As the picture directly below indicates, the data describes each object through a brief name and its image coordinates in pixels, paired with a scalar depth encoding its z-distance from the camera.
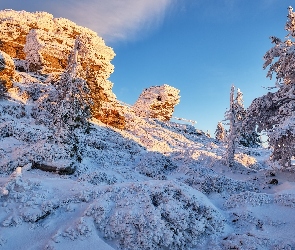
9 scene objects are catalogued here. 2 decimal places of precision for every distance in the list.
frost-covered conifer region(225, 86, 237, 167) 24.92
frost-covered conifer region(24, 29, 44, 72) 41.97
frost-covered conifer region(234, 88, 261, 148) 18.64
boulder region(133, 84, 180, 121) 57.75
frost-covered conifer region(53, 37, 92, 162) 15.65
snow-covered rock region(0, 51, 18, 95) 26.33
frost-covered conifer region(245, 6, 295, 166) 14.45
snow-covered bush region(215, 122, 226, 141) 61.24
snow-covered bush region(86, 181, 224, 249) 7.11
